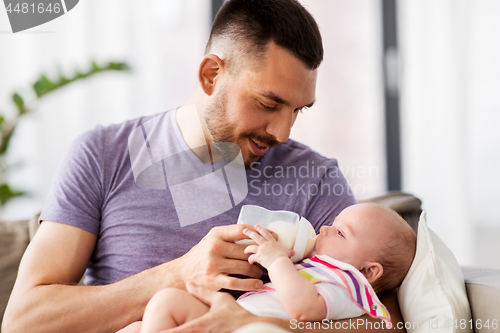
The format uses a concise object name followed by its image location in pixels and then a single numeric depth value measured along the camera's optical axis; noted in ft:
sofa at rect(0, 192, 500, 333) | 3.36
